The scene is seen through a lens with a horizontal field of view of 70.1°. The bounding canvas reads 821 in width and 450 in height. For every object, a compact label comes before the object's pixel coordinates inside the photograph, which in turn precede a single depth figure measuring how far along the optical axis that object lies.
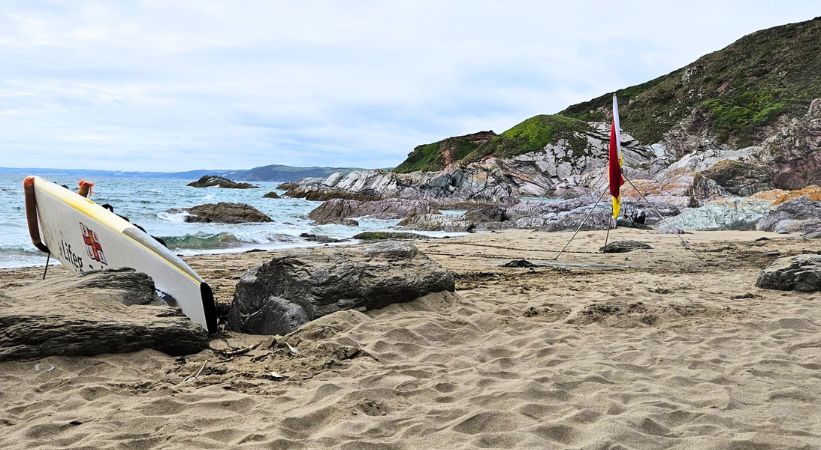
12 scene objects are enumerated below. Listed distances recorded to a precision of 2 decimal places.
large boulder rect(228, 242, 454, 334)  5.21
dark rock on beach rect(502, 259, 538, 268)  9.72
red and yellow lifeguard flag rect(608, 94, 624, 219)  8.91
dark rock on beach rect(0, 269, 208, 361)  3.90
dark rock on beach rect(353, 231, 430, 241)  17.89
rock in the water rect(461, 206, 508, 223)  22.53
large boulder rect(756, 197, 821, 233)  15.34
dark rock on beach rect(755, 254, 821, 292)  6.48
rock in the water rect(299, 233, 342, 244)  16.89
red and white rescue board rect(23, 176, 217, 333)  5.31
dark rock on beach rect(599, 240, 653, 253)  11.72
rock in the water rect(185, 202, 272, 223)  21.94
